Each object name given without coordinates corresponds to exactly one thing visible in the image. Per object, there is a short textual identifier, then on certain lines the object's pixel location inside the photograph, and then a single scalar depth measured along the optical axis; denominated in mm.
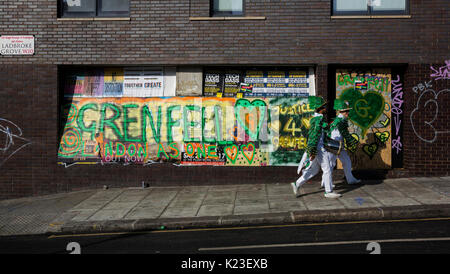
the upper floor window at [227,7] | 11055
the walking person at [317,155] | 8695
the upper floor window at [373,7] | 10773
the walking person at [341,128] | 8977
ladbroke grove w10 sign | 11094
